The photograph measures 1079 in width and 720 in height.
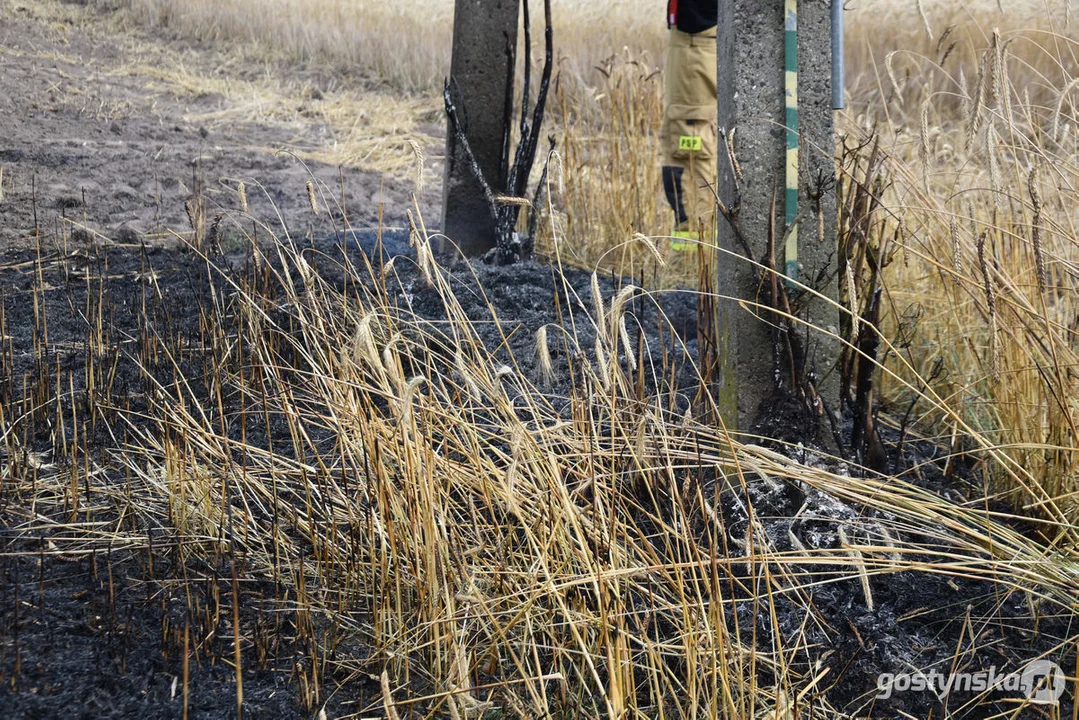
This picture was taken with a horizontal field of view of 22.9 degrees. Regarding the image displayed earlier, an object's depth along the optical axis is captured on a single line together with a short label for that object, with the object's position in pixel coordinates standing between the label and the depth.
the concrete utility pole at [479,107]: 13.00
